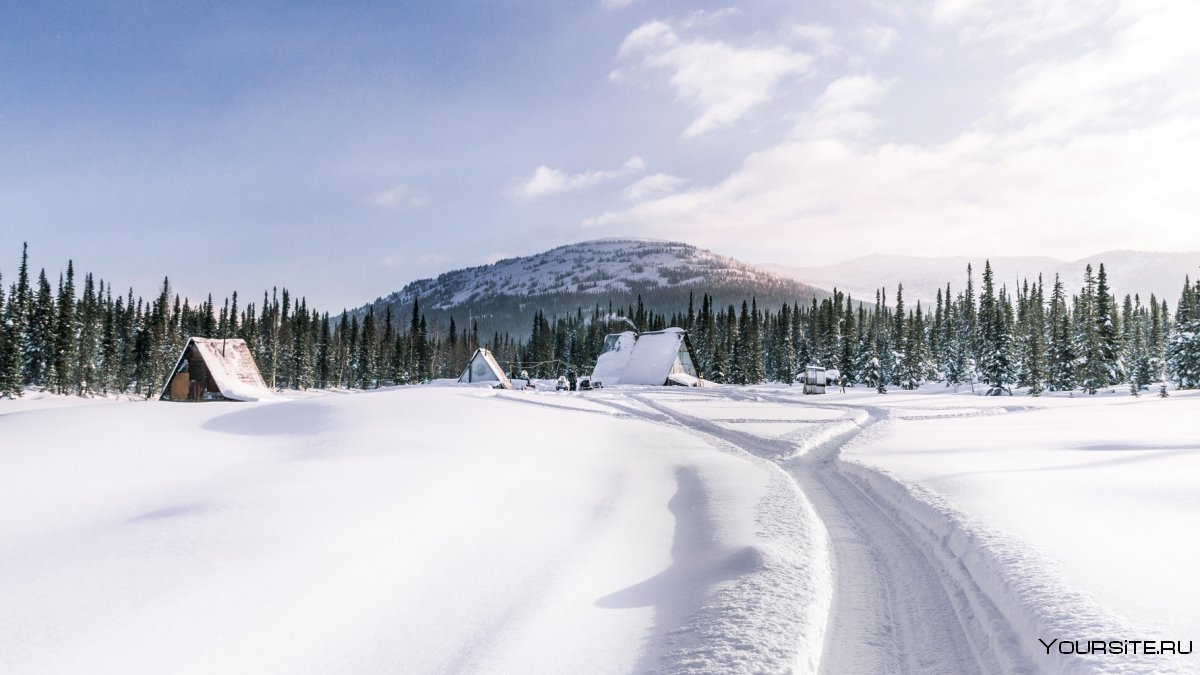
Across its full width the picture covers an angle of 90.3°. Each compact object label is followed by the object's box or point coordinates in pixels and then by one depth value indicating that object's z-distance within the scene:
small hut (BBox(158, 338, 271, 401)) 36.91
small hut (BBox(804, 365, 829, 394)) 54.81
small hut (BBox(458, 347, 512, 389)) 51.25
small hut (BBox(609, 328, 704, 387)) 65.50
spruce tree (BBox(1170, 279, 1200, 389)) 54.06
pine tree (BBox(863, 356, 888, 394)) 81.56
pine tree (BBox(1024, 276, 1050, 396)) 61.12
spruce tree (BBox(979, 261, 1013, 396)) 57.56
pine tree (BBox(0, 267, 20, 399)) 59.00
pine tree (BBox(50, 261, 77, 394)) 68.56
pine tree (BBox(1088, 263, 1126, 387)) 55.38
